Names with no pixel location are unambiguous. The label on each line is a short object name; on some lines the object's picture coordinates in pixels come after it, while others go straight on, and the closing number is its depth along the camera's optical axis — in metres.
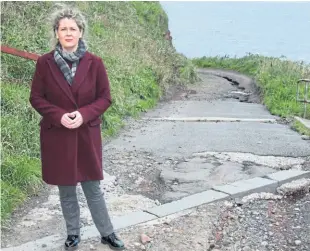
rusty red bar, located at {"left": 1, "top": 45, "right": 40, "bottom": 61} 6.32
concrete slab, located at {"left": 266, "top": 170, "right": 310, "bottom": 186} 5.66
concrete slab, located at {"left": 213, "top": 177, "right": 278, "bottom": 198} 5.25
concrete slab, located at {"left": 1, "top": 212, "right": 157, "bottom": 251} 3.97
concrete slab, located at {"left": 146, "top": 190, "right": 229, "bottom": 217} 4.65
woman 3.44
